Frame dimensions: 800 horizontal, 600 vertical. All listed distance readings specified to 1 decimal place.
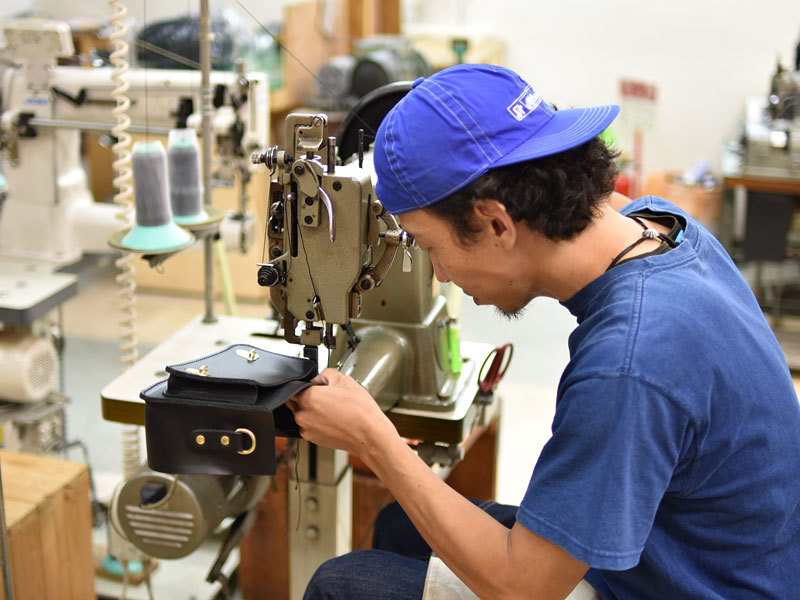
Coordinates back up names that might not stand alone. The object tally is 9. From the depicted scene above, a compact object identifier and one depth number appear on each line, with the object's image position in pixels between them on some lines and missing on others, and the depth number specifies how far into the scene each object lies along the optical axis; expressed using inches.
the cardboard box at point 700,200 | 163.5
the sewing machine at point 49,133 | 86.2
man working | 36.8
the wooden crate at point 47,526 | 65.8
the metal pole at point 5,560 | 52.1
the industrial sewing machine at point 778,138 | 127.9
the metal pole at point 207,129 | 68.3
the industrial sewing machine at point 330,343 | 50.1
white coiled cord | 68.5
